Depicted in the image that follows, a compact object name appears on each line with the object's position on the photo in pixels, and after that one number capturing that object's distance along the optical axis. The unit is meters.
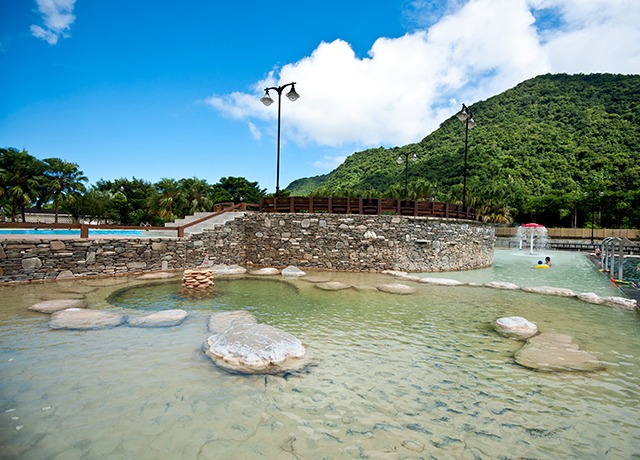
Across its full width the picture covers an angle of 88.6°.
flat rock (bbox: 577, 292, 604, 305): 10.18
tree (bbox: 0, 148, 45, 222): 33.32
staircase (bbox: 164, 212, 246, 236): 16.11
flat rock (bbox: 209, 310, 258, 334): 6.99
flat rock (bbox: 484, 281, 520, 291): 12.40
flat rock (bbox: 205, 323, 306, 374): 5.21
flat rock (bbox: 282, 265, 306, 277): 14.45
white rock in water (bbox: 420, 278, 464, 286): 12.83
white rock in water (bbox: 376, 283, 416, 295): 11.33
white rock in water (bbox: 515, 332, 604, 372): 5.46
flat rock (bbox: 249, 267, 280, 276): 14.71
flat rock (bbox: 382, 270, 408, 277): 14.98
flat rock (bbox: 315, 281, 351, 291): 11.67
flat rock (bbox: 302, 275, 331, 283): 13.09
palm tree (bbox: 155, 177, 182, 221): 40.84
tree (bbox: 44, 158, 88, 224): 37.31
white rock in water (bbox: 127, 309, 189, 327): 7.28
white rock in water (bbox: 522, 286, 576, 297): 11.27
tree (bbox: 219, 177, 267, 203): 58.62
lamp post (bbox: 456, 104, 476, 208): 17.02
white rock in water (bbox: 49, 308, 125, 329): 7.00
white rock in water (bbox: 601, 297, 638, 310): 9.48
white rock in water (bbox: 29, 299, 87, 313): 8.16
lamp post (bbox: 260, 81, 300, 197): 16.42
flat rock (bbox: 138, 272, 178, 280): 13.00
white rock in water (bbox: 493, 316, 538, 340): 7.06
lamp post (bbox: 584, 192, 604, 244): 47.97
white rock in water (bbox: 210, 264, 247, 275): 14.61
